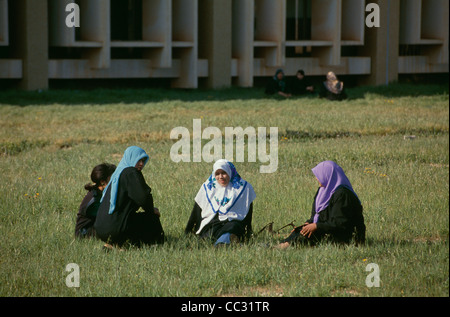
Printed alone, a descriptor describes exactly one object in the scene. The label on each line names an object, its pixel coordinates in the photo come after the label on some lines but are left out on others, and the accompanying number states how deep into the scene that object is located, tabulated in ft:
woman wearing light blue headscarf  47.32
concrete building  155.84
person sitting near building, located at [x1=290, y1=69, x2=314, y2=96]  158.10
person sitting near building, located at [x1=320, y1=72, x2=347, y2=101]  146.61
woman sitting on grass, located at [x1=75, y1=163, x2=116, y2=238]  50.72
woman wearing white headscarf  50.39
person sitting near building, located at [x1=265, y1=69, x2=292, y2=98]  155.22
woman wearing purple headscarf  46.91
